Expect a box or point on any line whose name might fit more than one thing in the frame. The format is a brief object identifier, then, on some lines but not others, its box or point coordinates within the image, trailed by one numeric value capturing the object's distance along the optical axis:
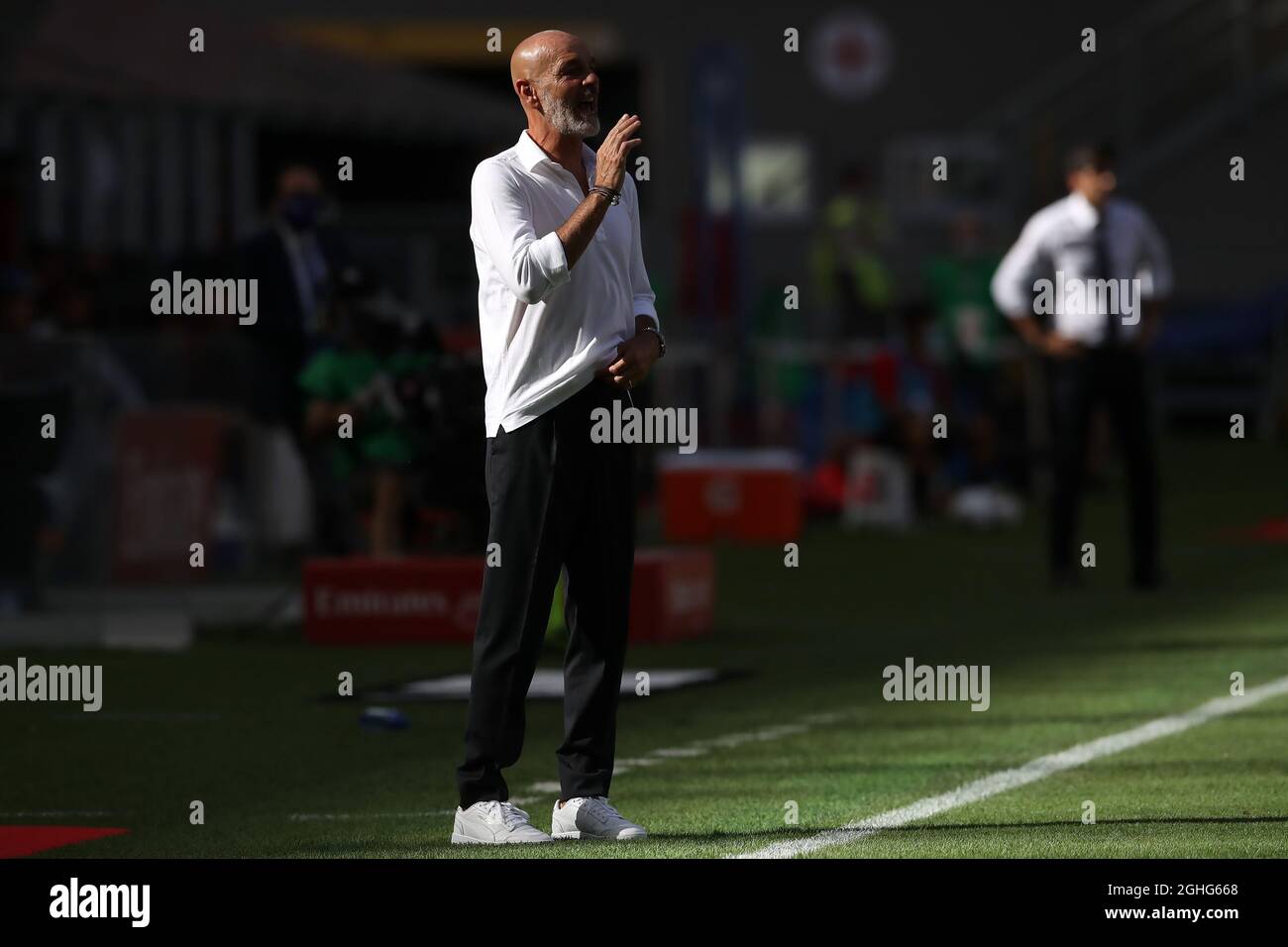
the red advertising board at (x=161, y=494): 13.73
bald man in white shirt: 6.79
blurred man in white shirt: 14.66
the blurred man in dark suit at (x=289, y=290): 14.64
